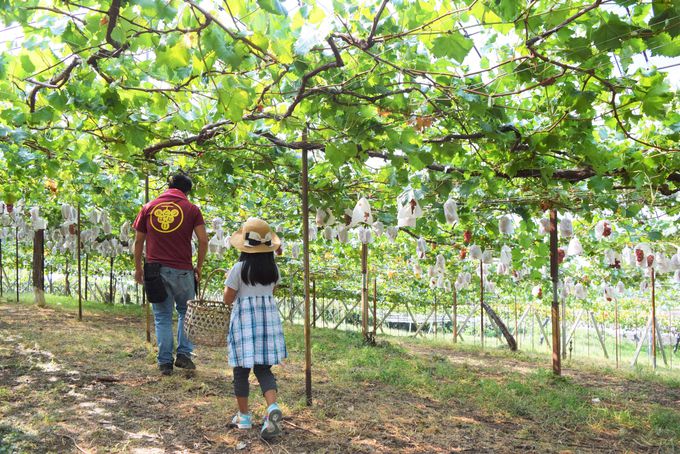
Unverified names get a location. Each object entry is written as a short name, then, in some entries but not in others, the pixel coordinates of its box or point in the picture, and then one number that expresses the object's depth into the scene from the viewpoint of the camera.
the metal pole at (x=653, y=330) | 9.10
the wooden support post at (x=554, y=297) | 5.55
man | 3.92
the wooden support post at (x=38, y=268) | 9.11
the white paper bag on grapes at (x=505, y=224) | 5.70
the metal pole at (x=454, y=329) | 13.41
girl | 2.98
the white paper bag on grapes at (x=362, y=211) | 4.42
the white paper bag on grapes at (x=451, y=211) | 4.61
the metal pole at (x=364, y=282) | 7.20
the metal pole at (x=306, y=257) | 3.60
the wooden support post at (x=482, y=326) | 8.70
